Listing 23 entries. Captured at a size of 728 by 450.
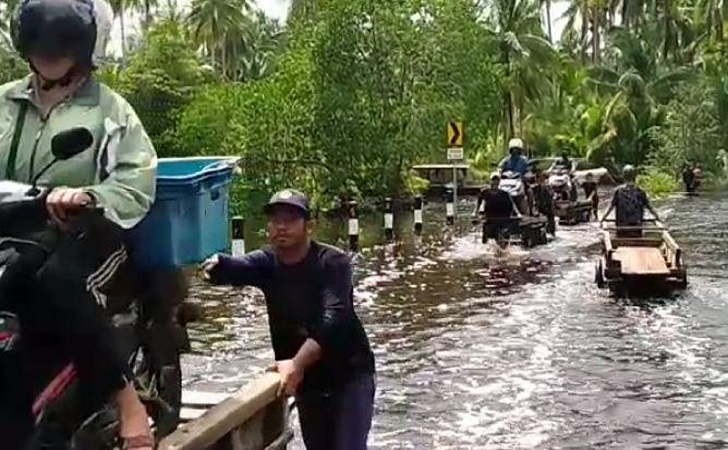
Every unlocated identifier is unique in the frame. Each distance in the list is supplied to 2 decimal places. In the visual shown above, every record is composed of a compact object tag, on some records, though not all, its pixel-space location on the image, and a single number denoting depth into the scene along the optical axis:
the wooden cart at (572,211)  26.92
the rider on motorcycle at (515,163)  21.56
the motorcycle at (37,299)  2.86
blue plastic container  4.77
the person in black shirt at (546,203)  23.10
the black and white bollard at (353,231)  20.44
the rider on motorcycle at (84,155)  2.95
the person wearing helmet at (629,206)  17.86
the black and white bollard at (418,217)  24.28
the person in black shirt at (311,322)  4.85
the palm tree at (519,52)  49.62
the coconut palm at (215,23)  67.69
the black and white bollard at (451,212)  26.61
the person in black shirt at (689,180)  41.90
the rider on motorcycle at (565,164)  30.04
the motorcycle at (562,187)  27.84
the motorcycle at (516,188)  21.08
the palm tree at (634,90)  50.72
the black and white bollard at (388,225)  23.25
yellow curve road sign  25.88
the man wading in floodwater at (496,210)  20.80
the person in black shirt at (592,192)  28.48
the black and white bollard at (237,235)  14.78
